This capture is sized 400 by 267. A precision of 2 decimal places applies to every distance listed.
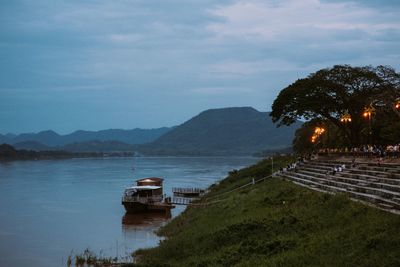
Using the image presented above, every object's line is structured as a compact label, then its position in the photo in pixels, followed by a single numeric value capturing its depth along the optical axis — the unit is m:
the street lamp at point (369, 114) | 41.78
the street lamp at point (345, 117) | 49.70
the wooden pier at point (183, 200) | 59.46
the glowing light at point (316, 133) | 74.01
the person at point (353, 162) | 31.69
